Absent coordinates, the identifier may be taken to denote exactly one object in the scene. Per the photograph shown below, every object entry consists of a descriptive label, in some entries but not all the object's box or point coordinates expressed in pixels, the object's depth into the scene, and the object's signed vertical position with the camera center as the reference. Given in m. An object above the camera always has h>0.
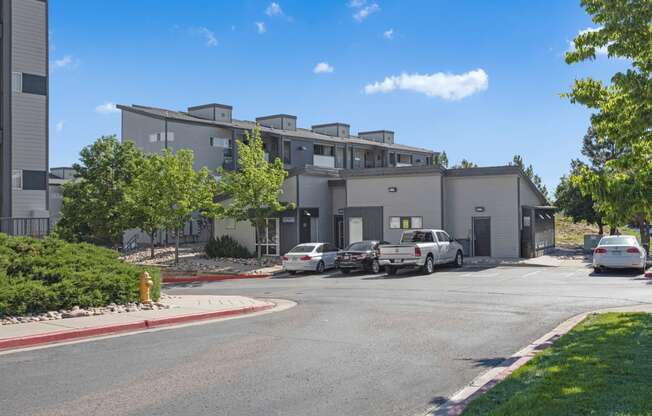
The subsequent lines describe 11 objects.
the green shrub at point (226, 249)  34.72 -0.92
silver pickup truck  24.91 -0.82
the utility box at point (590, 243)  36.25 -0.75
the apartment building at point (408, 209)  31.62 +1.13
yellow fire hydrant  15.73 -1.34
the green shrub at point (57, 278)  13.42 -1.03
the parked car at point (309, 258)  27.72 -1.19
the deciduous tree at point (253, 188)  30.58 +2.15
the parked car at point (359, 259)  26.55 -1.15
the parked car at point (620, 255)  23.52 -0.94
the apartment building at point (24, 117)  26.25 +4.89
